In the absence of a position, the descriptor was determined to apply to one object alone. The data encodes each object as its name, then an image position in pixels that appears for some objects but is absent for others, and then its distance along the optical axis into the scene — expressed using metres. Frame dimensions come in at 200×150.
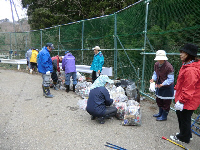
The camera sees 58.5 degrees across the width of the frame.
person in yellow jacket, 10.83
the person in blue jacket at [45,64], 5.84
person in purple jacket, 6.62
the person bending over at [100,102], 4.06
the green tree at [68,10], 13.08
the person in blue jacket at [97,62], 6.53
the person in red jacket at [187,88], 2.89
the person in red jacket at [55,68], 7.09
